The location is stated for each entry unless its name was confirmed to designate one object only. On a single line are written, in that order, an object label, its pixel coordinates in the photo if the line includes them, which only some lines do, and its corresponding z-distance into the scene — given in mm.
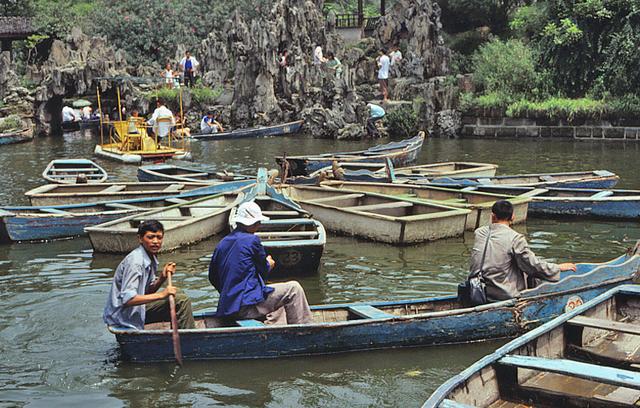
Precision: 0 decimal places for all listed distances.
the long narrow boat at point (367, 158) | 21969
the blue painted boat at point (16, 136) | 33531
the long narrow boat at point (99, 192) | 16391
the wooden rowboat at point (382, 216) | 13430
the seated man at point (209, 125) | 35594
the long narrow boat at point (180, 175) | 18812
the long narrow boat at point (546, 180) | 17531
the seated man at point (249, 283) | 8203
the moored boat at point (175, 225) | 12945
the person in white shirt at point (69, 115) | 41531
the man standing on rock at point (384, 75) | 36344
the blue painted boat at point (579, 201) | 15555
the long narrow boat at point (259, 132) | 34125
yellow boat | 26078
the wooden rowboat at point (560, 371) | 5680
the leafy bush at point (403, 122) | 33906
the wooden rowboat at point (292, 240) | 11641
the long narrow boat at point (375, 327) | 8156
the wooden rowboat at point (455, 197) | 14586
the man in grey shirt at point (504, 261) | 8461
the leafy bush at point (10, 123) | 36781
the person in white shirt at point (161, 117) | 27453
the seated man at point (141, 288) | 7730
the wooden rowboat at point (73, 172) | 19188
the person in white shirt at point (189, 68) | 40344
